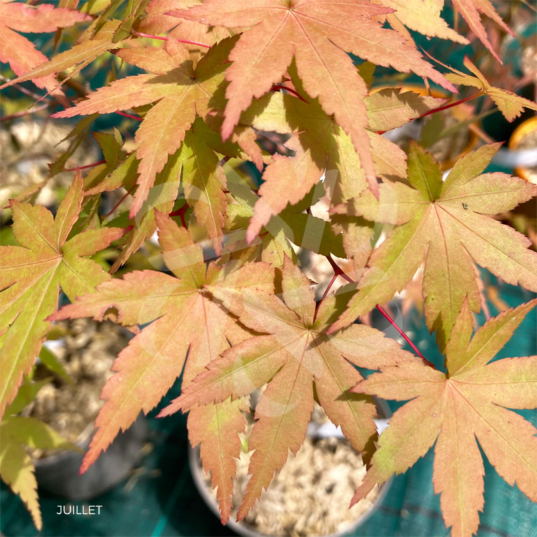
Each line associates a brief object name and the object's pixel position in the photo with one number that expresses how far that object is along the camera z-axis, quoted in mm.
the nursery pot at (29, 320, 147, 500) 484
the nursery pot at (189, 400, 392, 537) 436
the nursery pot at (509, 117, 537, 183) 698
